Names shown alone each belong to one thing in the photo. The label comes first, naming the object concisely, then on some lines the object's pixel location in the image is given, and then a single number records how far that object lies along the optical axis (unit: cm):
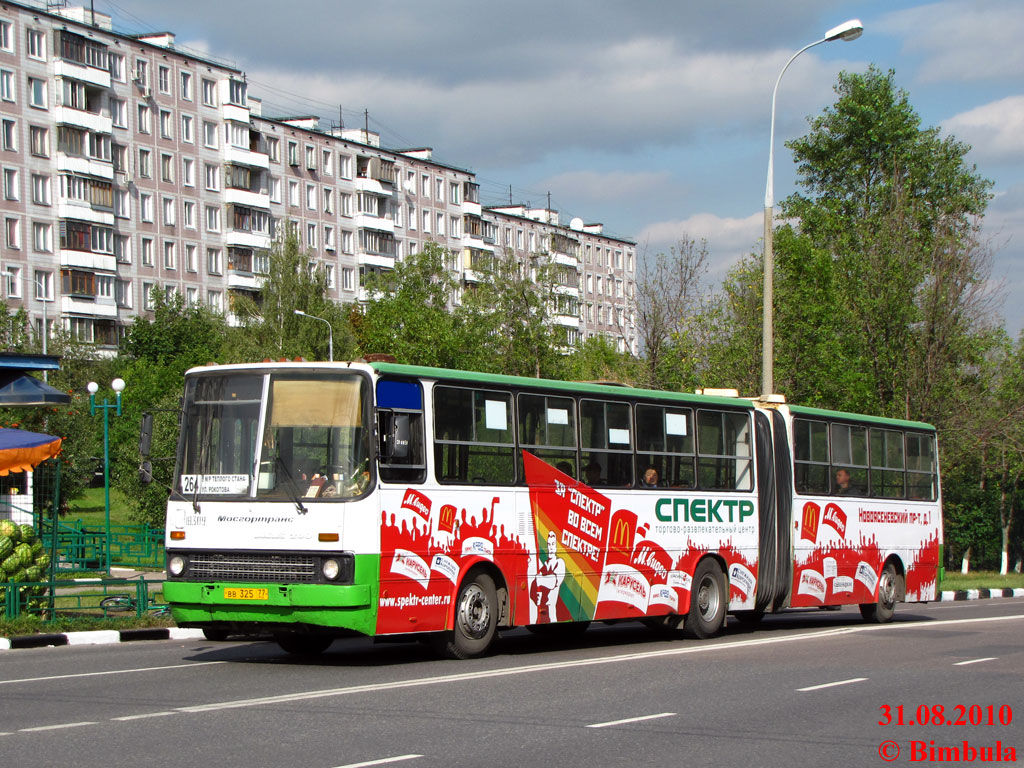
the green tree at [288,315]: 6481
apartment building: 7094
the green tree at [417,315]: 6003
